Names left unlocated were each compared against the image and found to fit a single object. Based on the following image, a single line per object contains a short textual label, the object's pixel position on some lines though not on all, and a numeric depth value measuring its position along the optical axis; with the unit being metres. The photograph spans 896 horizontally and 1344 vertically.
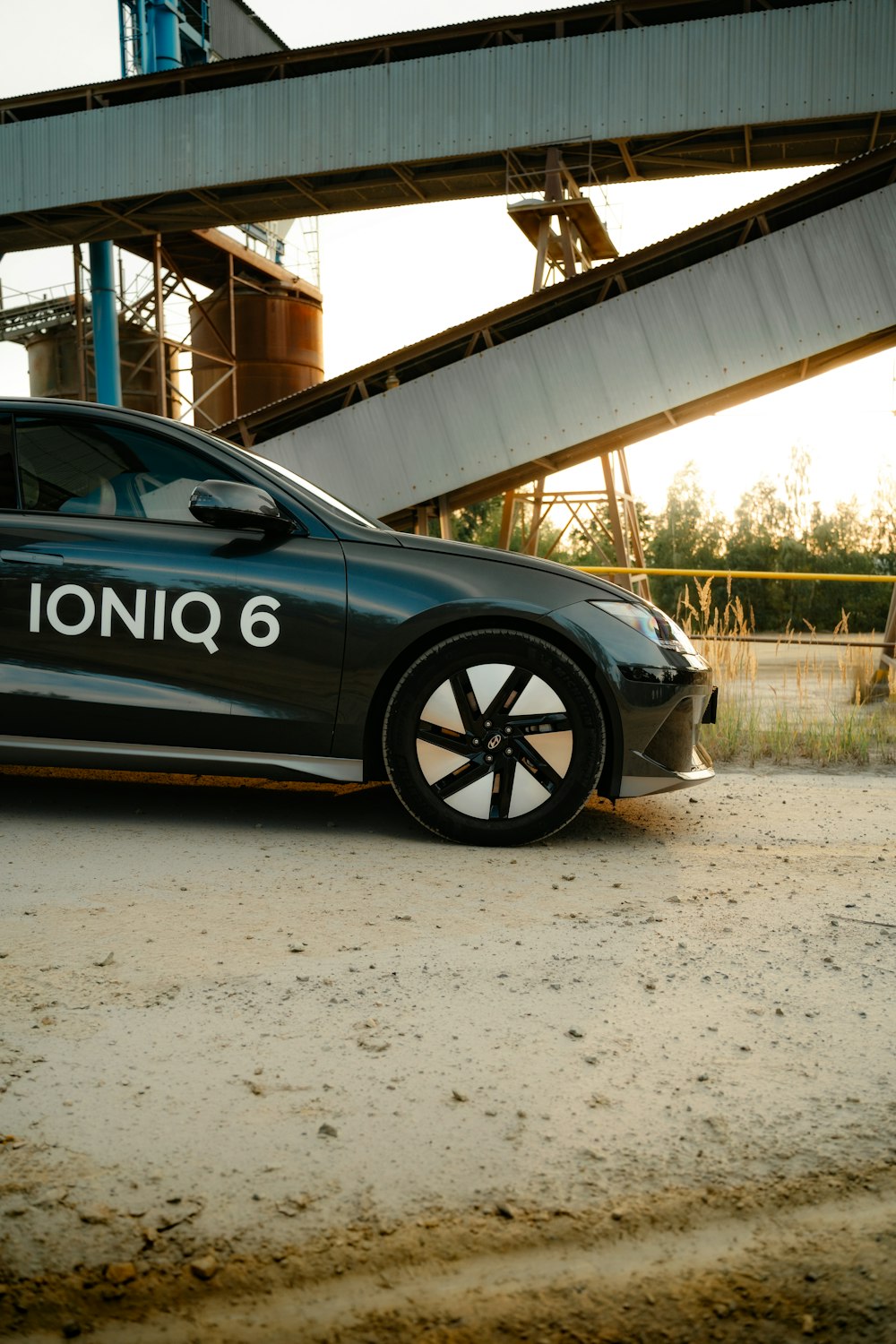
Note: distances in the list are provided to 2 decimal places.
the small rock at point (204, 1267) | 1.45
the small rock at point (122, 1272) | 1.44
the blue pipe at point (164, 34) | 26.33
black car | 3.90
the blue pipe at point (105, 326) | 22.19
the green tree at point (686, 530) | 47.03
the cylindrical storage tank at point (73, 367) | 24.61
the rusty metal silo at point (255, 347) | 25.86
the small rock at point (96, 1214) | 1.57
